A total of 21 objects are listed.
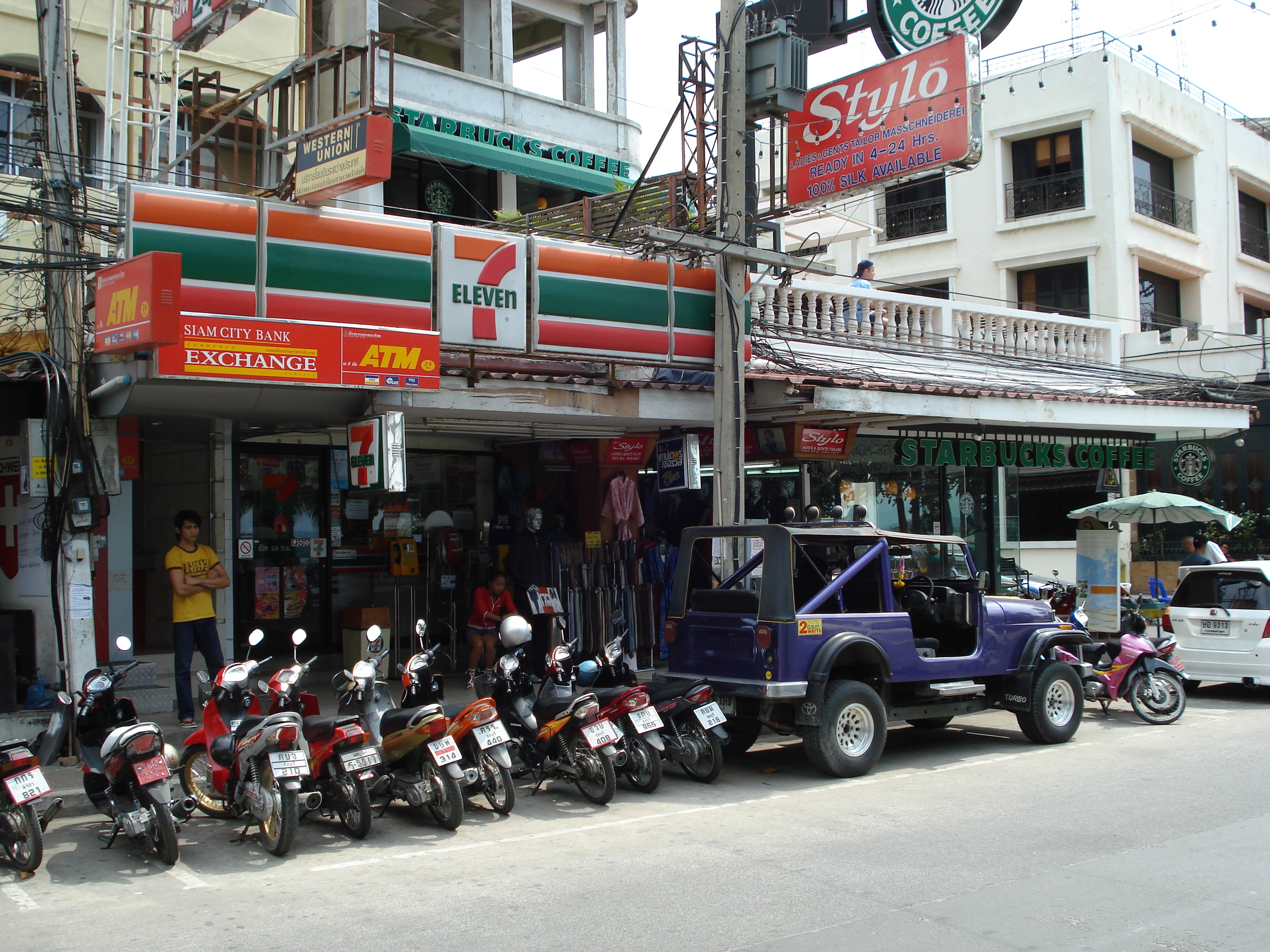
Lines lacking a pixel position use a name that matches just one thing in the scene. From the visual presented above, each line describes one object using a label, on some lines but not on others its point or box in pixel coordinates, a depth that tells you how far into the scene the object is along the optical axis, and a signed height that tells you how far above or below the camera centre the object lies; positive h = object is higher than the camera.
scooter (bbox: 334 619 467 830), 7.28 -1.52
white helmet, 8.59 -0.89
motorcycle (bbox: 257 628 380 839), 7.09 -1.57
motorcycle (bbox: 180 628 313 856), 6.70 -1.53
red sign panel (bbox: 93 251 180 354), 8.29 +1.62
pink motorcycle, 11.36 -1.77
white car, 12.37 -1.33
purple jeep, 8.66 -1.11
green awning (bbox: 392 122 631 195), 15.02 +5.01
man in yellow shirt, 10.13 -0.73
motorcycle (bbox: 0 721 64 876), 6.31 -1.61
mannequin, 13.16 -0.61
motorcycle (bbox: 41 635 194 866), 6.57 -1.58
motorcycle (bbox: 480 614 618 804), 7.99 -1.57
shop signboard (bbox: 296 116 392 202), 9.00 +2.96
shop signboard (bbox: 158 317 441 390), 8.77 +1.34
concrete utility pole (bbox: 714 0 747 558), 11.07 +2.86
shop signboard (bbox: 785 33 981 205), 10.93 +3.91
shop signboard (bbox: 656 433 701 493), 12.09 +0.53
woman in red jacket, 12.41 -1.06
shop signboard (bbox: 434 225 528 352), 10.59 +2.16
